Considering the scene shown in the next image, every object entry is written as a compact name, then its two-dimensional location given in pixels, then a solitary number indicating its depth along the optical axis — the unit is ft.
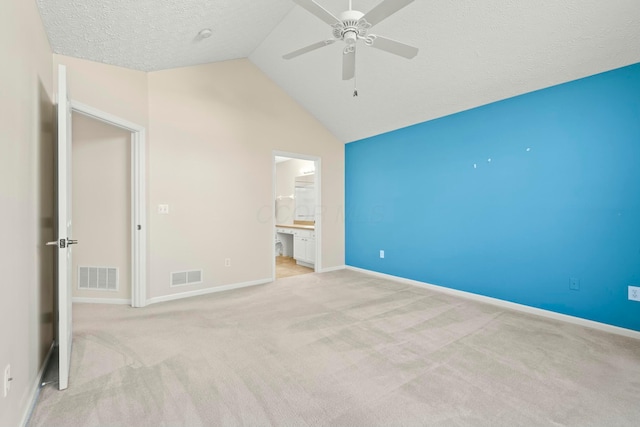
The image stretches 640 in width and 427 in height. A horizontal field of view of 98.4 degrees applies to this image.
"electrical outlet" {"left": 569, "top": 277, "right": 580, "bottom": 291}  9.37
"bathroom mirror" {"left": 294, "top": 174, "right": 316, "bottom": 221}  23.35
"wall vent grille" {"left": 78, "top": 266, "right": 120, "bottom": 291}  11.09
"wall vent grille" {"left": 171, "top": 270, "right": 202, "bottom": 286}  11.78
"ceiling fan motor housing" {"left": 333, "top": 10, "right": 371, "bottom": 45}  5.79
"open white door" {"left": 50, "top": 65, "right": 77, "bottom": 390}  5.69
